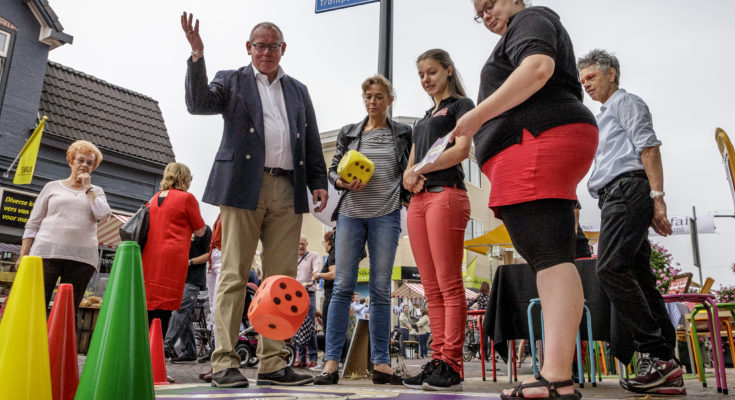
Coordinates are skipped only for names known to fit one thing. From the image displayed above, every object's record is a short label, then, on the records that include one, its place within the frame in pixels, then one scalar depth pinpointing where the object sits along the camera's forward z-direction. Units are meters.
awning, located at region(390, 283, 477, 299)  26.88
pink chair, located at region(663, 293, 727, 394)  3.11
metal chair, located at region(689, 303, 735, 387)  3.52
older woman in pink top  4.38
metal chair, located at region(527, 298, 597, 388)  3.80
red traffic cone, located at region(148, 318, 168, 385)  3.54
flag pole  11.82
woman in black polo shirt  3.18
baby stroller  7.29
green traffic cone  1.58
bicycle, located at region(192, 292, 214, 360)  8.44
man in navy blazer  3.24
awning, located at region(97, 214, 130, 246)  12.91
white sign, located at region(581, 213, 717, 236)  20.03
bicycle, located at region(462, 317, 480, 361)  13.81
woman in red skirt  2.09
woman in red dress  4.14
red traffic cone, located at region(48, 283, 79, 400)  1.89
